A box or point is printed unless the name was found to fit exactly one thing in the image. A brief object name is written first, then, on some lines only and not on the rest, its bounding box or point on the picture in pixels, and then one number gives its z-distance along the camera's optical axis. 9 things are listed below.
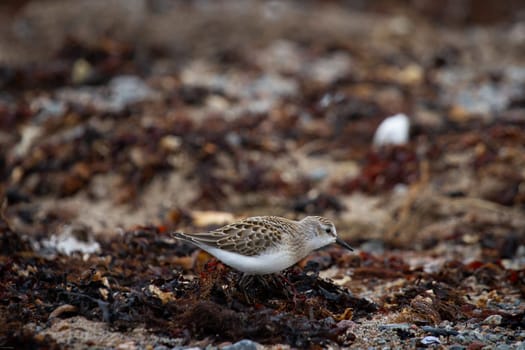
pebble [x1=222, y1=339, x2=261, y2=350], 7.92
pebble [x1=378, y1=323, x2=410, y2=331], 9.04
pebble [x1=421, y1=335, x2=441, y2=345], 8.68
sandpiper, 8.80
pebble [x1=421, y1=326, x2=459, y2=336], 8.92
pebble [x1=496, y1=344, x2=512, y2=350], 8.52
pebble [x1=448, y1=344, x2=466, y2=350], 8.49
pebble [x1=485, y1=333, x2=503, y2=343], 8.84
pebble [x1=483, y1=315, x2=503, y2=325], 9.42
